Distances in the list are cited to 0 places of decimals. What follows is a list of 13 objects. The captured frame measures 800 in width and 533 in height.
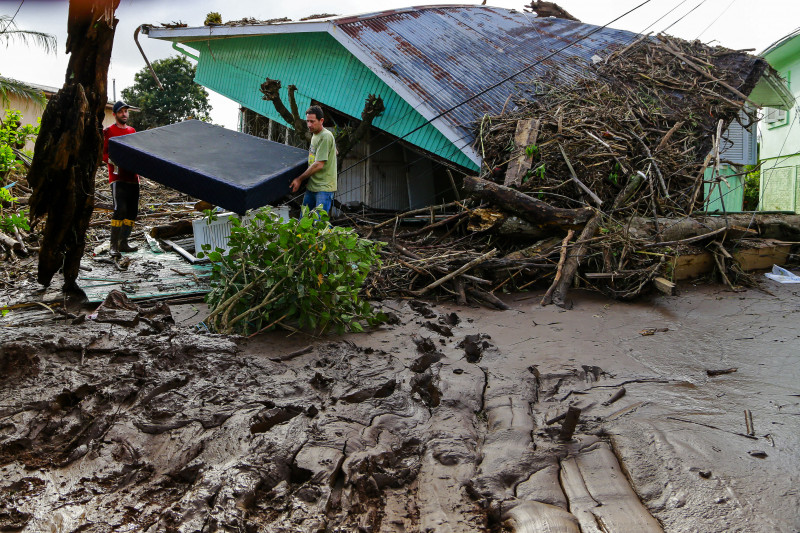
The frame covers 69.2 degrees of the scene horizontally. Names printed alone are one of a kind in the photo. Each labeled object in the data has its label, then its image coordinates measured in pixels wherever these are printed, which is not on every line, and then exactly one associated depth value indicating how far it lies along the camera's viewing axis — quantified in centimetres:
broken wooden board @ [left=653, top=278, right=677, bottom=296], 676
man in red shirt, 762
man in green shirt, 721
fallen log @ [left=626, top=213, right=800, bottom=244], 784
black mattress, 590
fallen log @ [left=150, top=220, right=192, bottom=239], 965
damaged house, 1026
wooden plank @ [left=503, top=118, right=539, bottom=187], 843
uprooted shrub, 509
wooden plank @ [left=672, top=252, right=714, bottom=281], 774
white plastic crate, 779
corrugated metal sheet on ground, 633
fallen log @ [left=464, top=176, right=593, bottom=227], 751
